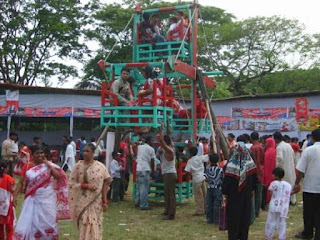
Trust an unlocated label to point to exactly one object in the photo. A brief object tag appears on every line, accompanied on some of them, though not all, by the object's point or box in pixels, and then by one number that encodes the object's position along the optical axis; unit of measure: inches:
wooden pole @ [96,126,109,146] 410.9
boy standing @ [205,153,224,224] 345.1
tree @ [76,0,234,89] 1187.3
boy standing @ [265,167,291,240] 274.1
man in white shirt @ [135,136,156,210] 420.9
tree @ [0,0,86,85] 1087.6
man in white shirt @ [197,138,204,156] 480.9
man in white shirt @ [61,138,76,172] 677.3
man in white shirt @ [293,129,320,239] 277.3
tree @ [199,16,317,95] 1162.6
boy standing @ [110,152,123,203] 448.1
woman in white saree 229.5
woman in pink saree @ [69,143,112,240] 231.5
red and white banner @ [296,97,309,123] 759.4
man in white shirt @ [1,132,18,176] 593.3
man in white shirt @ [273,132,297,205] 384.2
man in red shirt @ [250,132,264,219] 338.0
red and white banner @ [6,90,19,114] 835.4
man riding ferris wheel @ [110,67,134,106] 372.2
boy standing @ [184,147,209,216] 389.1
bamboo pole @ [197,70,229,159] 435.2
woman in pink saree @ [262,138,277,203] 389.7
